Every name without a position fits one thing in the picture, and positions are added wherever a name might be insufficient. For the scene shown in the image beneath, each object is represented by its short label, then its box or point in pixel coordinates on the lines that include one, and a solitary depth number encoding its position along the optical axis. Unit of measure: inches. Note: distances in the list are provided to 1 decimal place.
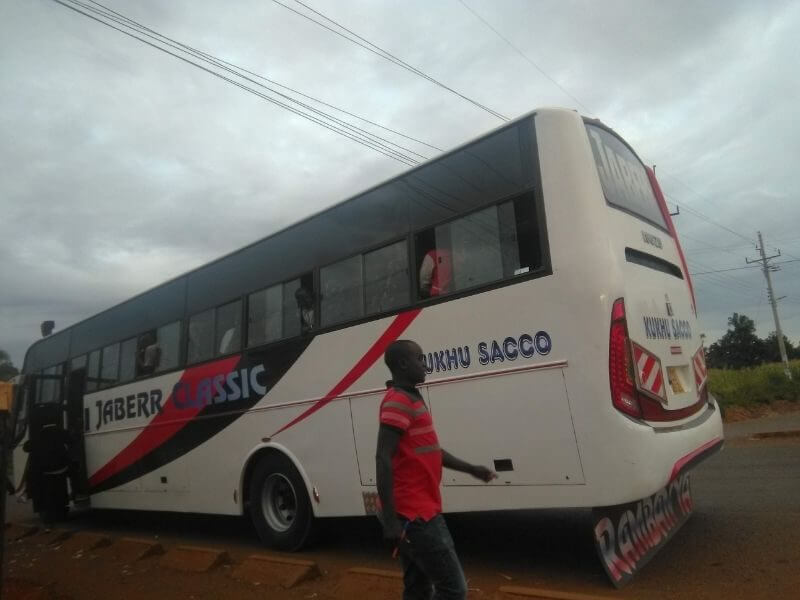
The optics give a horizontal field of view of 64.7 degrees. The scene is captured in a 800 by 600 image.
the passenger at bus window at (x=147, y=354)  341.7
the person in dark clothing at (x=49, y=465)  403.9
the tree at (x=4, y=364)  1322.6
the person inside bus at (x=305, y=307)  254.2
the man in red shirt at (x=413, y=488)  114.7
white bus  170.9
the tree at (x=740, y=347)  2362.2
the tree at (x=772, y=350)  2325.3
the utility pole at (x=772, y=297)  1535.2
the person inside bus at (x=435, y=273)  205.8
